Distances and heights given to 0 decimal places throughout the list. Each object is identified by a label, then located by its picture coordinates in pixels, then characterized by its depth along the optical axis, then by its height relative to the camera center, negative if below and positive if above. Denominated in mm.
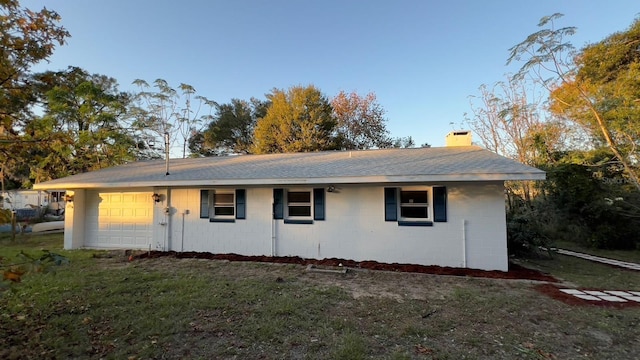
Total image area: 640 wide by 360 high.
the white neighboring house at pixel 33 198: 22828 +89
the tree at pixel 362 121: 24328 +6361
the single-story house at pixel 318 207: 7160 -256
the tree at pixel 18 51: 3127 +1652
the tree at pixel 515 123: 13945 +4144
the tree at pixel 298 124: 21609 +5571
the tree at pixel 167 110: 19859 +6344
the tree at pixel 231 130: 25906 +6197
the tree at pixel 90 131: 14703 +3805
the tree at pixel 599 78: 9422 +4059
